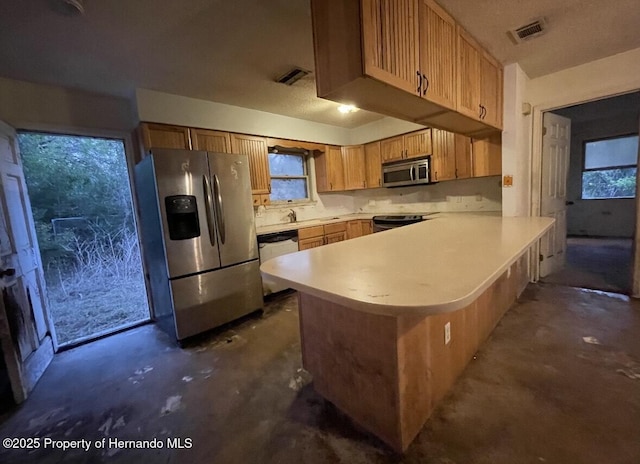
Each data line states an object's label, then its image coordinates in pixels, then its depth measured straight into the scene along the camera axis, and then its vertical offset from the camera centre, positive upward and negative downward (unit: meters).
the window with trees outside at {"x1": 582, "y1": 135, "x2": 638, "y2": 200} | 5.20 +0.21
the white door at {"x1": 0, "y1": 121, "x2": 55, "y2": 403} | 1.85 -0.47
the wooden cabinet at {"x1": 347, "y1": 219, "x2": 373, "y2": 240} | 4.31 -0.46
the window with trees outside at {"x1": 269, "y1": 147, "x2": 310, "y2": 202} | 4.12 +0.45
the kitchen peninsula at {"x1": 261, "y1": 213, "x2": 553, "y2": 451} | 0.88 -0.56
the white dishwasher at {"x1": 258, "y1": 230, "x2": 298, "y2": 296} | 3.26 -0.49
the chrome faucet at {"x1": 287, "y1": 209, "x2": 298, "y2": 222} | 4.23 -0.17
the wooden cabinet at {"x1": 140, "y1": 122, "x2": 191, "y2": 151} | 2.70 +0.79
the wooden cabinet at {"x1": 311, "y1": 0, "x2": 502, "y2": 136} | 1.34 +0.78
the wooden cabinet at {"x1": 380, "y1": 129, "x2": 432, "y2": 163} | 3.80 +0.71
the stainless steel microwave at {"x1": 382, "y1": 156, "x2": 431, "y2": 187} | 3.75 +0.32
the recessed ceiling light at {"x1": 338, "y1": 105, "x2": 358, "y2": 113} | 3.44 +1.16
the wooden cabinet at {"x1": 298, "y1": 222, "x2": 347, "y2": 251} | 3.64 -0.47
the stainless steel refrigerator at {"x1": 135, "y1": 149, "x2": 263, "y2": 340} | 2.38 -0.25
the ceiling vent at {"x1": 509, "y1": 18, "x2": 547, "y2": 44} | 2.01 +1.17
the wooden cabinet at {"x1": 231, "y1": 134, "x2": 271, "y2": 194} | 3.39 +0.62
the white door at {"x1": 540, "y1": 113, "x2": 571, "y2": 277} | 3.21 -0.04
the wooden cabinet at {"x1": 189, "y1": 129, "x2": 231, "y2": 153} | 3.00 +0.79
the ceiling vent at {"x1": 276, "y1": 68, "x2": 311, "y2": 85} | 2.50 +1.20
